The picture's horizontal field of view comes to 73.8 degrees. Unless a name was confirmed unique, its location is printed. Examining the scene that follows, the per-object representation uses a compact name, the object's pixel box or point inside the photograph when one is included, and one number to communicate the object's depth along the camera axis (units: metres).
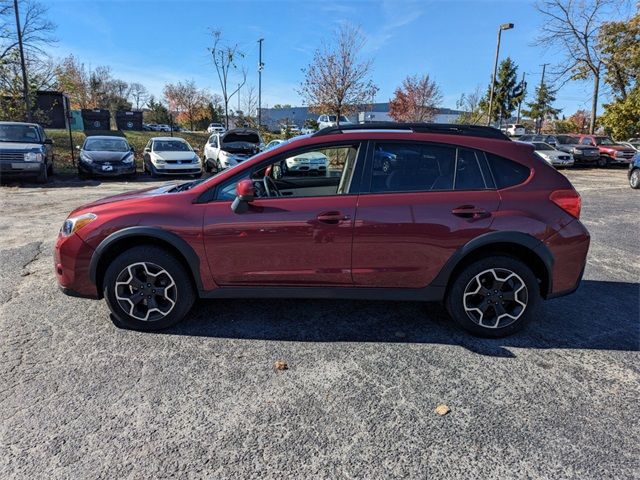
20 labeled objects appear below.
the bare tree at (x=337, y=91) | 24.75
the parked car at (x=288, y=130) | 30.01
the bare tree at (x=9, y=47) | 19.08
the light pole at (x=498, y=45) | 24.34
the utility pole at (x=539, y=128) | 46.12
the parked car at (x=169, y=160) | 15.34
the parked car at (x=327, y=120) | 30.06
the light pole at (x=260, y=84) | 33.33
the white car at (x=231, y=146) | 15.99
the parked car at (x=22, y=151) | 12.65
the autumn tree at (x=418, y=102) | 39.25
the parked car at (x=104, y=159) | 14.54
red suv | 3.35
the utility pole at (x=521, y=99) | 56.22
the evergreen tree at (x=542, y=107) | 53.53
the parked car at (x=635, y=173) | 14.02
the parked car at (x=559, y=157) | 22.17
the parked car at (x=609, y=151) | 24.06
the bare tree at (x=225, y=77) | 33.34
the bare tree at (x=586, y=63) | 26.09
